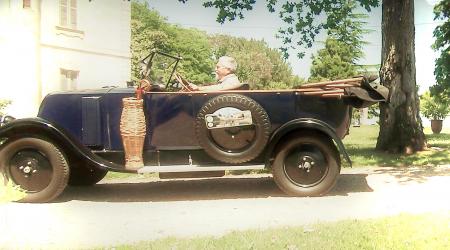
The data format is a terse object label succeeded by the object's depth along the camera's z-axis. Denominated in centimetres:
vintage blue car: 288
